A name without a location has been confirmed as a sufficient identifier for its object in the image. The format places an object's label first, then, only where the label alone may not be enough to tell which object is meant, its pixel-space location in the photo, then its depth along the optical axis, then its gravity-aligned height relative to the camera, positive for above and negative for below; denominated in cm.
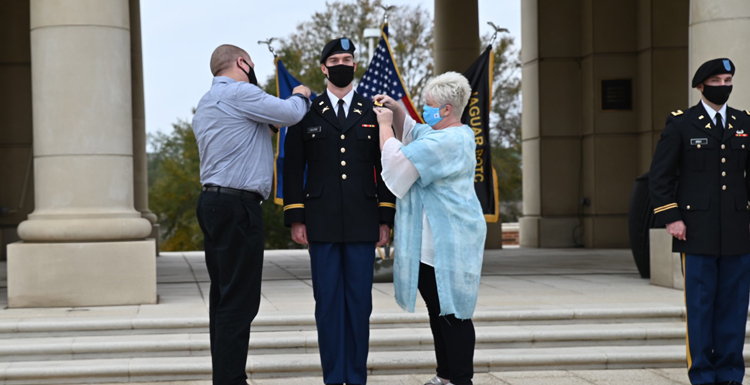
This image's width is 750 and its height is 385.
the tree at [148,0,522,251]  3469 +378
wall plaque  1689 +167
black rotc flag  1238 +74
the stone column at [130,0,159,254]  1661 +128
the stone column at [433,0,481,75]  1717 +297
